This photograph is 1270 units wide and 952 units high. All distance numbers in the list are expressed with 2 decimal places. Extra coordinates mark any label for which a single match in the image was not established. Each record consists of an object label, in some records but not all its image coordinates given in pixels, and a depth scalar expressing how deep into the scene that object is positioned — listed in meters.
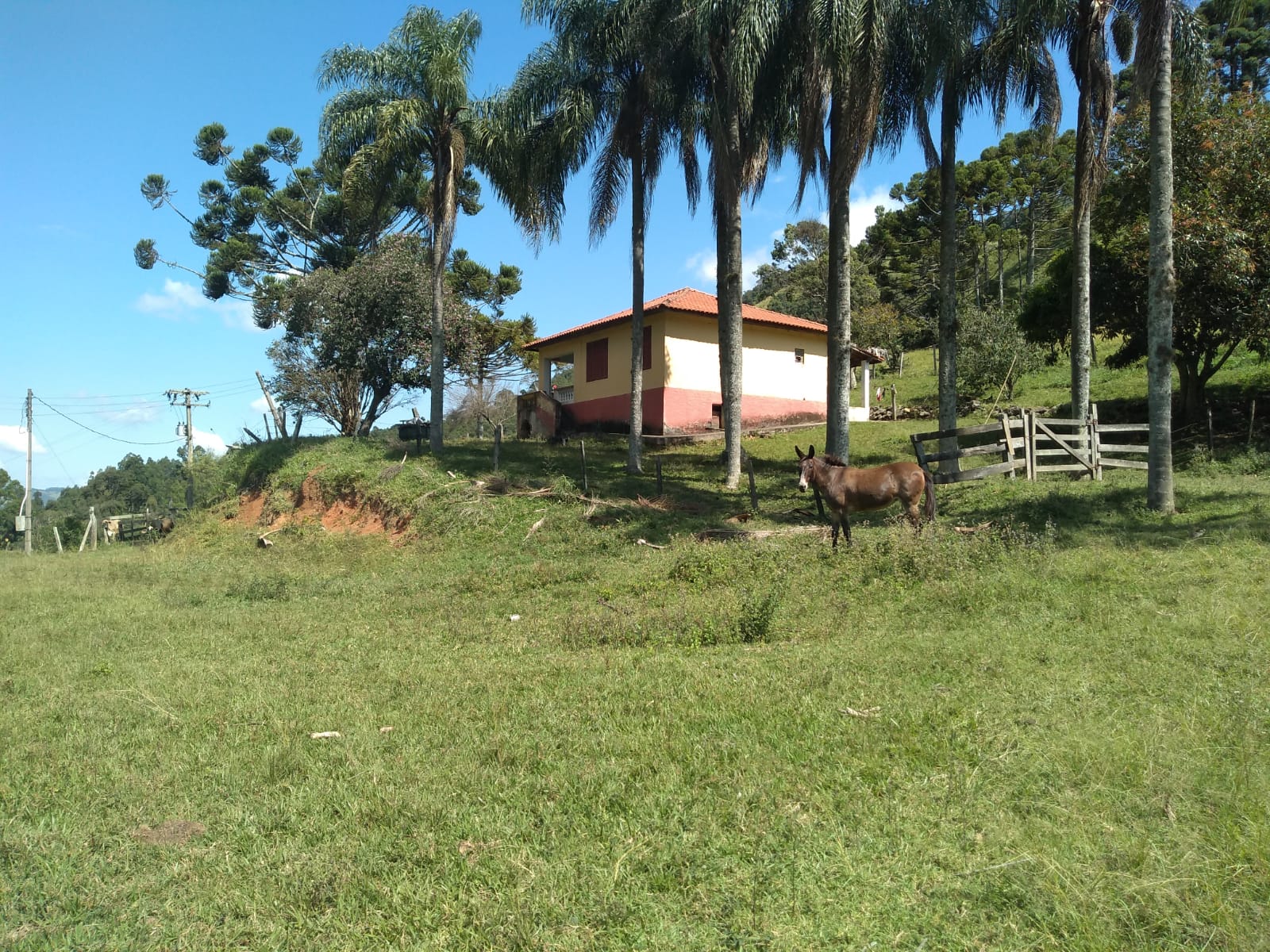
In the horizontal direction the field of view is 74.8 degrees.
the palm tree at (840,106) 16.48
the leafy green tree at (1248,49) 45.41
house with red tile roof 31.62
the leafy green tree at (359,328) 30.92
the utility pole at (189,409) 42.25
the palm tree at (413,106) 23.25
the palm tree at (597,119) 21.66
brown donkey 14.09
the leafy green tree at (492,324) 43.19
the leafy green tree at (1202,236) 20.94
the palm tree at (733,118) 17.70
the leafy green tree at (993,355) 34.31
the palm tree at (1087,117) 18.66
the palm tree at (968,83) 18.38
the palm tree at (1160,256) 14.16
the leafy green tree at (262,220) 44.31
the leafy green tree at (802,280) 50.06
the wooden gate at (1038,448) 17.94
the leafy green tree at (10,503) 72.12
